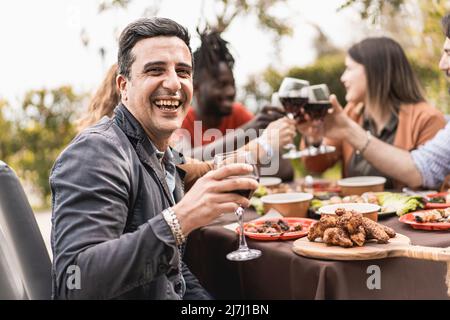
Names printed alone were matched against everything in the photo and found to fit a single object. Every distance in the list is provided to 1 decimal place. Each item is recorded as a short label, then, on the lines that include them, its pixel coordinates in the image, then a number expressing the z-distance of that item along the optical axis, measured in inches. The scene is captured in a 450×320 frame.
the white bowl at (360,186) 118.0
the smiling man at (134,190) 59.7
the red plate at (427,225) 81.8
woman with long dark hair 149.2
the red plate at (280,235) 83.0
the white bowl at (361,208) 86.2
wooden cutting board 65.6
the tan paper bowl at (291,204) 99.7
